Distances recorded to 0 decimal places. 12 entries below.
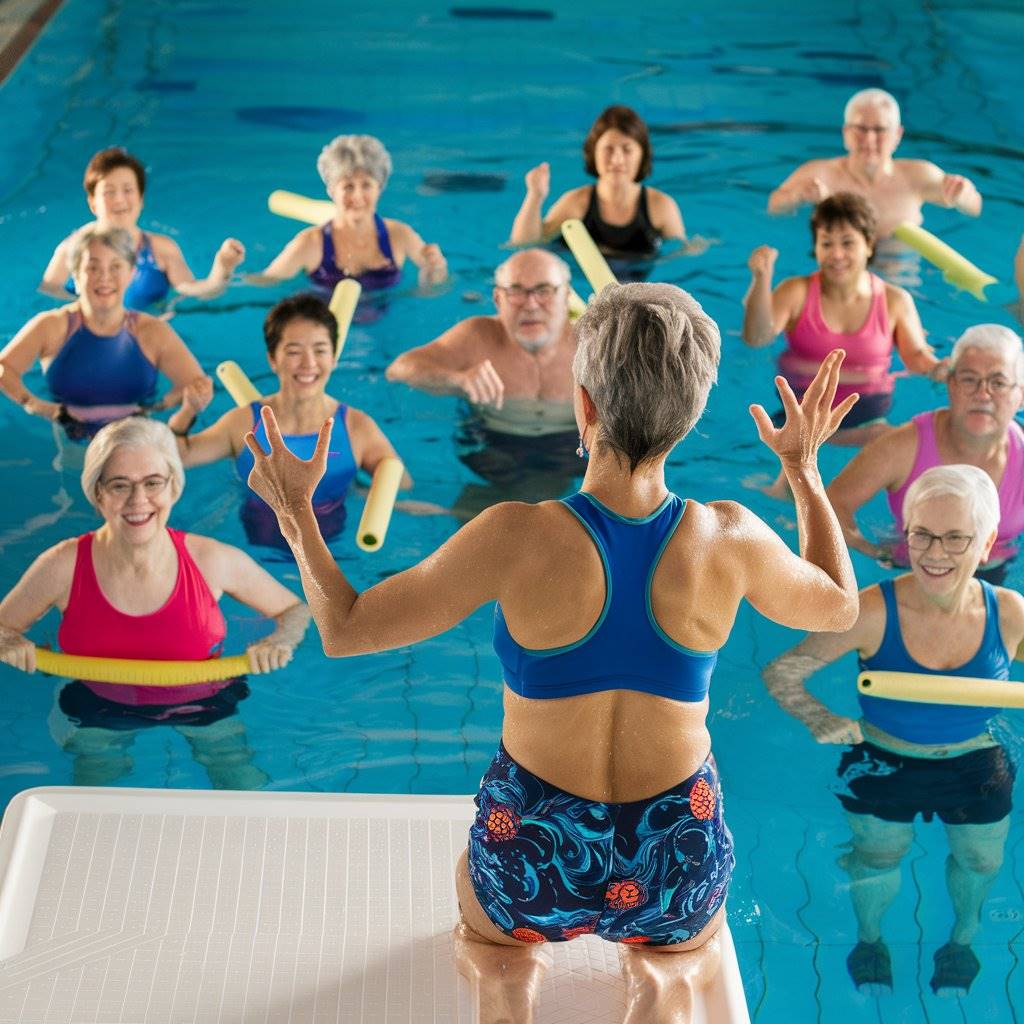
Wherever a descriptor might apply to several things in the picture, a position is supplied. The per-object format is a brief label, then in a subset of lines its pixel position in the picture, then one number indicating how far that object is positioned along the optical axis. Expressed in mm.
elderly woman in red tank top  3896
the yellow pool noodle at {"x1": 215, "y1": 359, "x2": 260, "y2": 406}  5141
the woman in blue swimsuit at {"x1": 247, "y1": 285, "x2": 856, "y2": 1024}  2188
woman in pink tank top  5734
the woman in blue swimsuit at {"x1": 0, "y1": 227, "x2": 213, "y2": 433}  5578
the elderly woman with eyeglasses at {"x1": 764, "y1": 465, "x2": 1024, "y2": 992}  3773
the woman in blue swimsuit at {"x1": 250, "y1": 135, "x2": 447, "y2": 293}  6730
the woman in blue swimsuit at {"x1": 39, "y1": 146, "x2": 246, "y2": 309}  6348
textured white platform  2600
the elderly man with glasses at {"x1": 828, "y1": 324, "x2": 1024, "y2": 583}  4648
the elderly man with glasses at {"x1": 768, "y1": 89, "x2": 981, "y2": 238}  7027
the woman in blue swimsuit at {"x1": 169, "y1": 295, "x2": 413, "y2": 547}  4816
